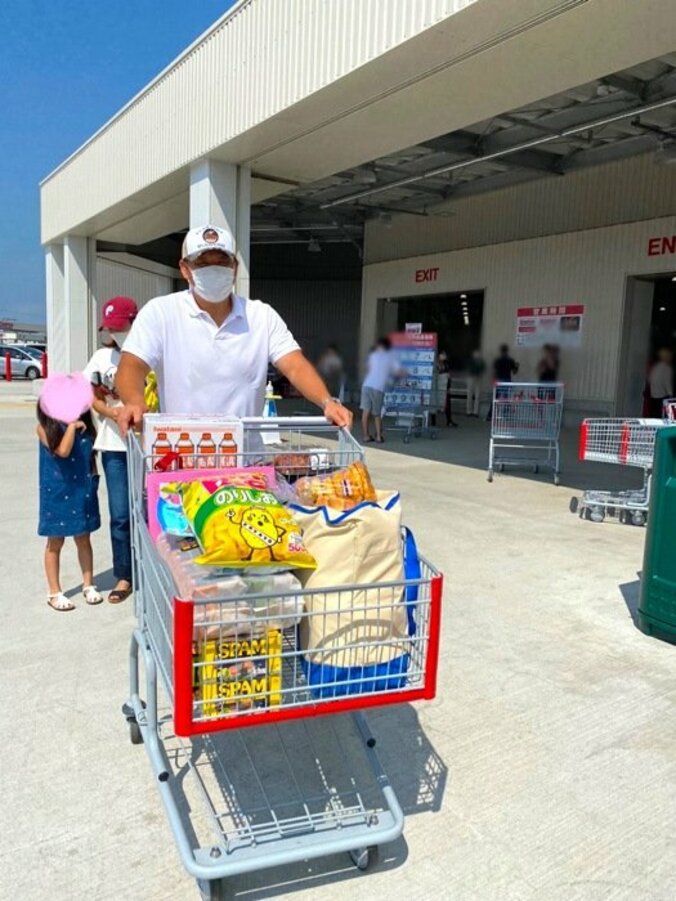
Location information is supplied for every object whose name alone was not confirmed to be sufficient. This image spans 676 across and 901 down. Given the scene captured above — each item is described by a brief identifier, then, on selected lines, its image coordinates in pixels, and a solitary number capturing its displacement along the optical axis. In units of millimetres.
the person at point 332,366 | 12516
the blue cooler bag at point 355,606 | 1928
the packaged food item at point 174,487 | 2162
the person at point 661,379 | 12398
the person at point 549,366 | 14018
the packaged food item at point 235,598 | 1782
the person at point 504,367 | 13734
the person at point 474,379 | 15898
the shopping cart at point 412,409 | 12773
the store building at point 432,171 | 6336
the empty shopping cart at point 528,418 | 8398
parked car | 29516
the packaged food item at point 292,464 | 2833
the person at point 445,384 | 14320
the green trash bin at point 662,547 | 3764
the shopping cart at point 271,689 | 1802
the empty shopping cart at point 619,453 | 6142
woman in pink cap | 4152
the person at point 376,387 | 12258
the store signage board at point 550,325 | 14430
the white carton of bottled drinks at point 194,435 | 2477
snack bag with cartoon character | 1810
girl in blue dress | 3982
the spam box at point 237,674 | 1792
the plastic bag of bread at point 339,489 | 2264
